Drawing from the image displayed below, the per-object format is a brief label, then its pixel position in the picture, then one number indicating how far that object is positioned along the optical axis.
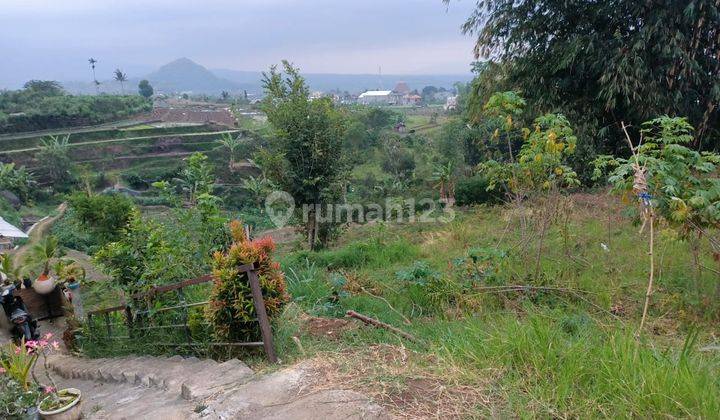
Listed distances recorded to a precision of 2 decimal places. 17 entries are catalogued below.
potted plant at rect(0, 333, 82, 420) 2.83
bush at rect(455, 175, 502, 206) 14.95
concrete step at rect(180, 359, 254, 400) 2.58
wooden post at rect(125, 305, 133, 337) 4.31
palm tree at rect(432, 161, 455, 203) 17.71
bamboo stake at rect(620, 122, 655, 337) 2.90
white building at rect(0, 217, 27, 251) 9.48
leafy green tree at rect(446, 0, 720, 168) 8.08
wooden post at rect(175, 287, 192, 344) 3.58
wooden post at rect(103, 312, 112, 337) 4.76
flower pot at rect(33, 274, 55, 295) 7.50
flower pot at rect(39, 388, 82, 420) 2.93
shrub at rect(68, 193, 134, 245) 12.02
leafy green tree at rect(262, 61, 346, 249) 9.98
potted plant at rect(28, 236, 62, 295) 7.45
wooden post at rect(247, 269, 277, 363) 2.93
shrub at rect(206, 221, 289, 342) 3.09
